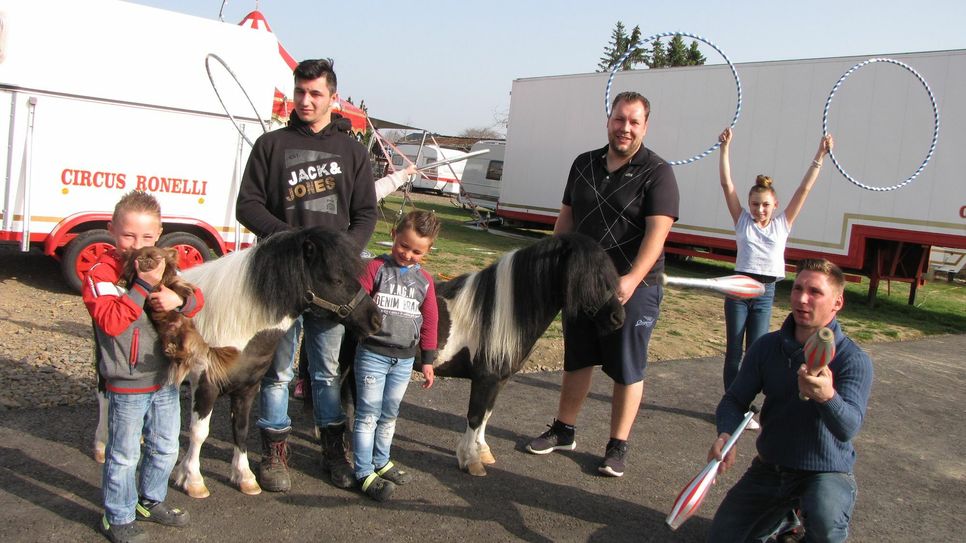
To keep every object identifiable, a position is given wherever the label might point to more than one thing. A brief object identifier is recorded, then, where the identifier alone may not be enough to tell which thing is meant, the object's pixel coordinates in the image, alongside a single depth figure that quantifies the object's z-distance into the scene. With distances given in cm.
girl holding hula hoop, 534
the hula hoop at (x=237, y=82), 734
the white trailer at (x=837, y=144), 1216
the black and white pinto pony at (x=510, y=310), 384
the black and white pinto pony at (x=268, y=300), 332
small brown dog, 282
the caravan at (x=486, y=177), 2834
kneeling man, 290
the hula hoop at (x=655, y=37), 607
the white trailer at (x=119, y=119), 714
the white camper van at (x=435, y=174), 3363
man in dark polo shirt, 402
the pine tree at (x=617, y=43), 5909
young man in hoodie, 366
